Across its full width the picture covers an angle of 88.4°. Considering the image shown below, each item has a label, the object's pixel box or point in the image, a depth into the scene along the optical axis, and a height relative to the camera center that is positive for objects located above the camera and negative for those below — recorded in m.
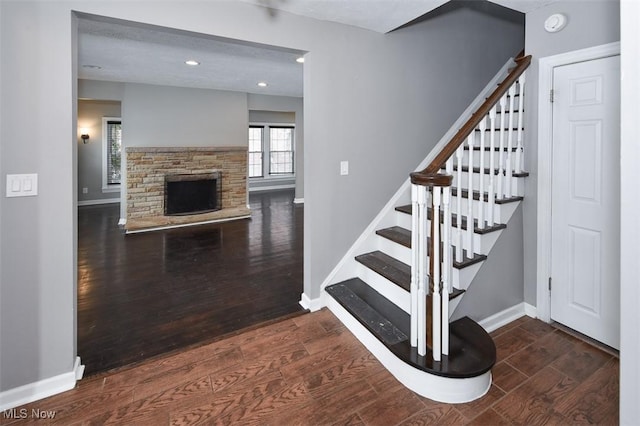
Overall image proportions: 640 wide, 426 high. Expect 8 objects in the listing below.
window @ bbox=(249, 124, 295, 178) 10.33 +1.60
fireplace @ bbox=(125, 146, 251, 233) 5.75 +0.30
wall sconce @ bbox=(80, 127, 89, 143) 7.49 +1.48
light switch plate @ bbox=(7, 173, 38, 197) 1.73 +0.07
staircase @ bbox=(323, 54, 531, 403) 1.82 -0.50
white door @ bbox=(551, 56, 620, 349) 2.14 +0.01
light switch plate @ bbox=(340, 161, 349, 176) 2.84 +0.28
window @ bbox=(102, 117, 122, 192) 7.78 +1.12
